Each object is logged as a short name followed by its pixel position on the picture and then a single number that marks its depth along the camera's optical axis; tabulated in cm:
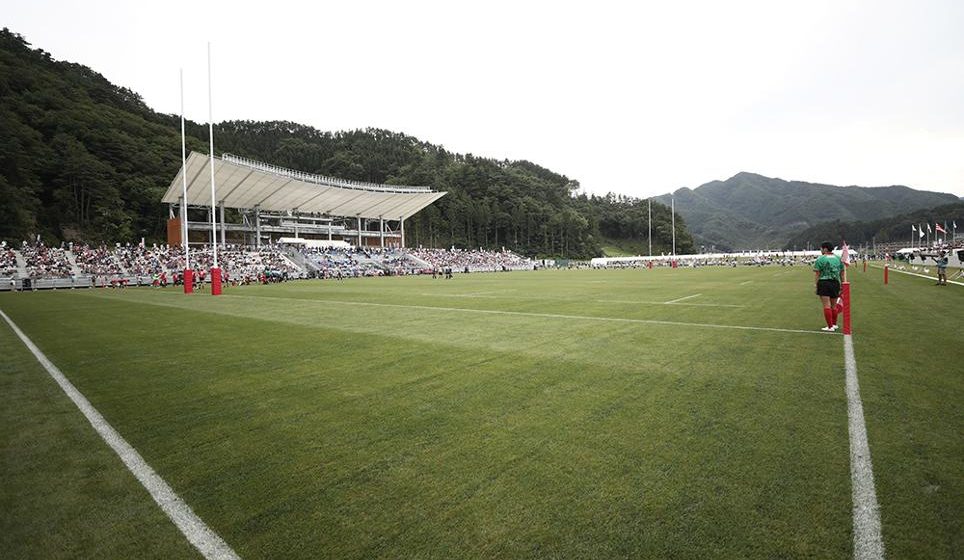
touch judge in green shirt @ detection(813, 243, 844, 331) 903
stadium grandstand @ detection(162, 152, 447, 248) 5050
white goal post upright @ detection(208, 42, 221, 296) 2277
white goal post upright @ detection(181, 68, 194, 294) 2439
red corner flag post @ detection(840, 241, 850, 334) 850
